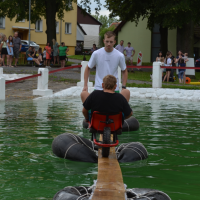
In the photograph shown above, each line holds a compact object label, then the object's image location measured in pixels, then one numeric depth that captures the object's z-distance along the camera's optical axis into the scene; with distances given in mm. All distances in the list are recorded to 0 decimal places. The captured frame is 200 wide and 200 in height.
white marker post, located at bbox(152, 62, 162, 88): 19219
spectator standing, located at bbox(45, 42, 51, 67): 28089
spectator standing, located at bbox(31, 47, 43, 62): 29141
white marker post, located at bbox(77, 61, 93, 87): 19516
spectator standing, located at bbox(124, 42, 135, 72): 28938
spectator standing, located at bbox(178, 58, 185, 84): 22809
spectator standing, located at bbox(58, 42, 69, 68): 27672
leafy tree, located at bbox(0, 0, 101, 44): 32219
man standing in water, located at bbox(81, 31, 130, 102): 7727
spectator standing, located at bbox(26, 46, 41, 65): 28894
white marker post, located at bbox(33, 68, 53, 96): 18016
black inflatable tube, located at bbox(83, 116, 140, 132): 9655
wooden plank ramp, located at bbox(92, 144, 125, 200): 4323
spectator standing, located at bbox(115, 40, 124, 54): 27317
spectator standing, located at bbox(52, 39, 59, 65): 28488
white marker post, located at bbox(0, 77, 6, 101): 15940
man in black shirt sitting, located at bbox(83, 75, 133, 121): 6195
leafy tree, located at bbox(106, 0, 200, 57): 26128
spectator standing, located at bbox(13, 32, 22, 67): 25891
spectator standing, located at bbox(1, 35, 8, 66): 23614
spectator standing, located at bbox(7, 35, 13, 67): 23867
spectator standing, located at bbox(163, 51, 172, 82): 23969
